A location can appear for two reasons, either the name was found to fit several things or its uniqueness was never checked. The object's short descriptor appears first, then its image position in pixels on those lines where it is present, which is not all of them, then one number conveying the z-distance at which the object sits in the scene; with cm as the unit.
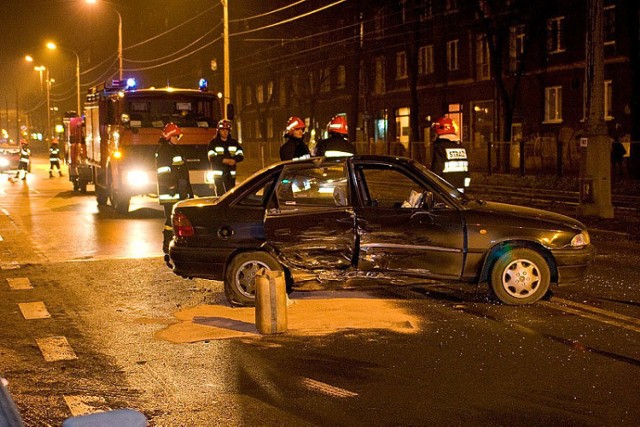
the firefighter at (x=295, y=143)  1266
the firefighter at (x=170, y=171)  1498
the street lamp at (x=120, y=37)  3777
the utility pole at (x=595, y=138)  1642
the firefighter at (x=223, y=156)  1578
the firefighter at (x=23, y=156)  3234
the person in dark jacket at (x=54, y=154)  3474
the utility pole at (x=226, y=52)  2934
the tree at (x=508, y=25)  3856
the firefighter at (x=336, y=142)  1172
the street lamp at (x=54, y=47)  5029
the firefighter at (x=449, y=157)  1214
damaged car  869
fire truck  1894
